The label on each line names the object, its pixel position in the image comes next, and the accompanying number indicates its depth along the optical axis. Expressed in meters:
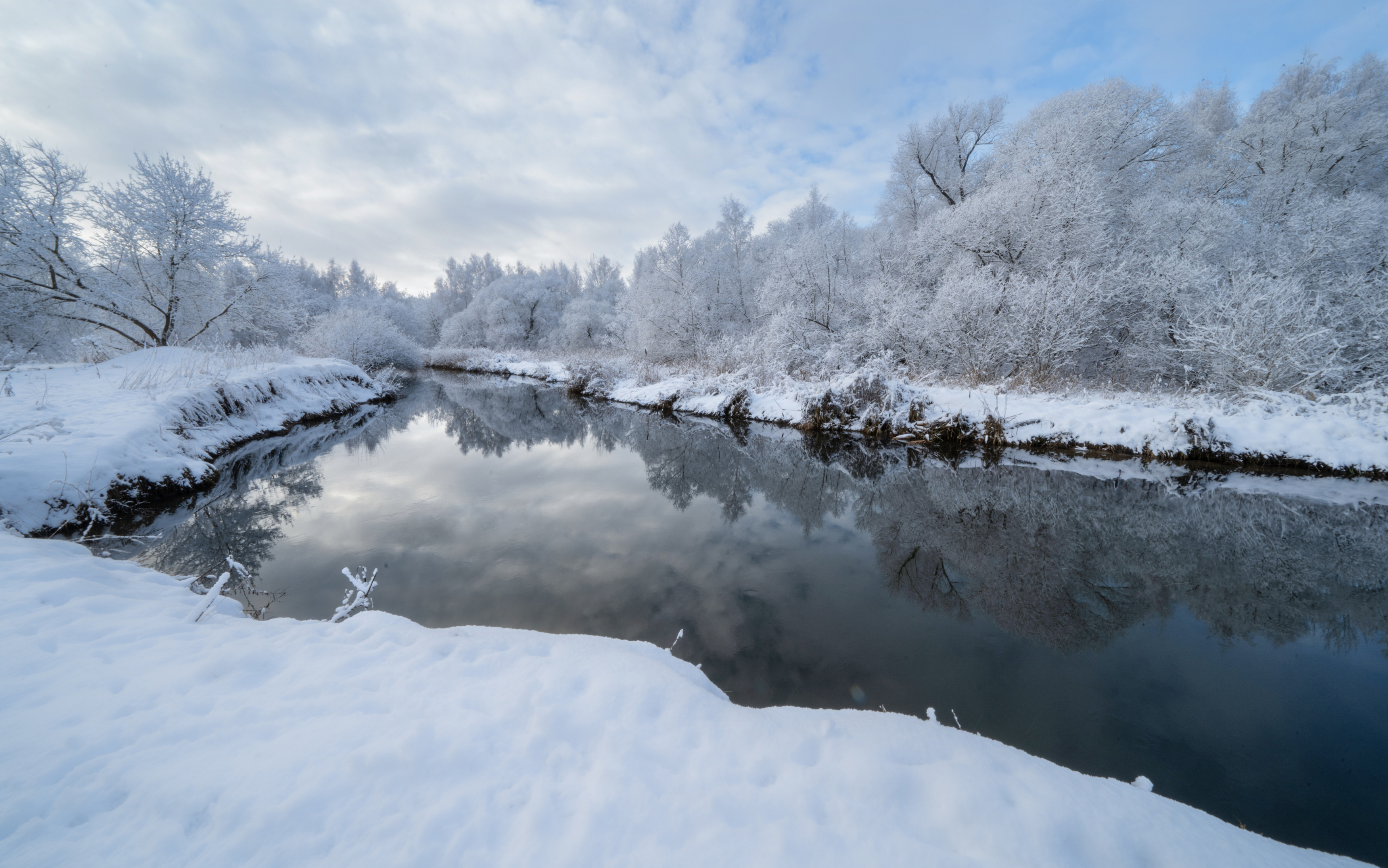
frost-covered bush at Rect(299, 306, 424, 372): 25.72
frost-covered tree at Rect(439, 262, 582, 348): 46.00
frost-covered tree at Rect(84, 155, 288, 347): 13.43
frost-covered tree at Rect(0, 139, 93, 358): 12.05
